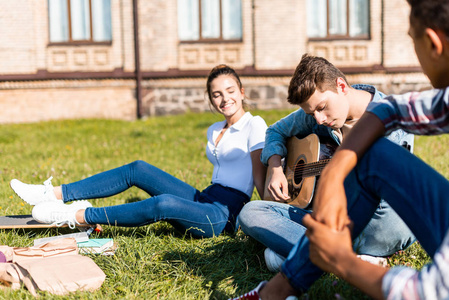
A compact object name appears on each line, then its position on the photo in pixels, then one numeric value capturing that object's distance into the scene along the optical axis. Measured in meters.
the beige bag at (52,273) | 2.67
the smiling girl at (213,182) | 3.54
